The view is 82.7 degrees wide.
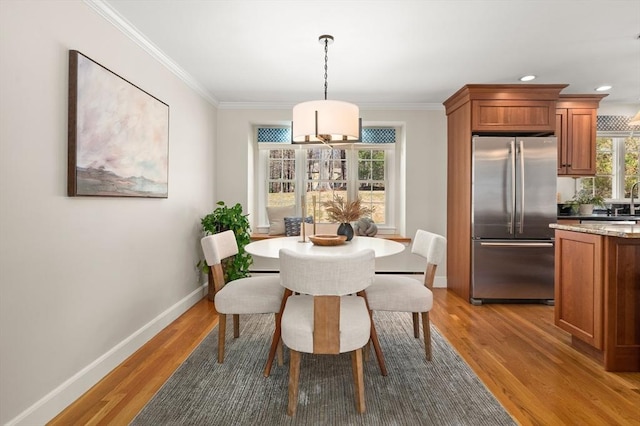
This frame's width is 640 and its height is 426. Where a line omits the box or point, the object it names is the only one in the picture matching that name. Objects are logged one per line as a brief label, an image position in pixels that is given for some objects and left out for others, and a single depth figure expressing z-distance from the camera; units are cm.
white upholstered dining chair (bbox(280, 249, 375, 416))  172
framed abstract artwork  201
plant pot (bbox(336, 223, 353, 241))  285
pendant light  240
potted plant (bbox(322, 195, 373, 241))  274
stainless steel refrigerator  389
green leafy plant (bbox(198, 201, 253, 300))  392
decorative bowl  249
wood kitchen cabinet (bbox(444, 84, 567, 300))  391
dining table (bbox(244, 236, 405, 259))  224
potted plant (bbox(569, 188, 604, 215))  446
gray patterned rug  184
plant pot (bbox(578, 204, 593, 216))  446
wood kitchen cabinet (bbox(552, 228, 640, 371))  234
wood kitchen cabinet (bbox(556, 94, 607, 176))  425
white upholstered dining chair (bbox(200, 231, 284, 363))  233
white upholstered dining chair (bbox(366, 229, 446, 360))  237
